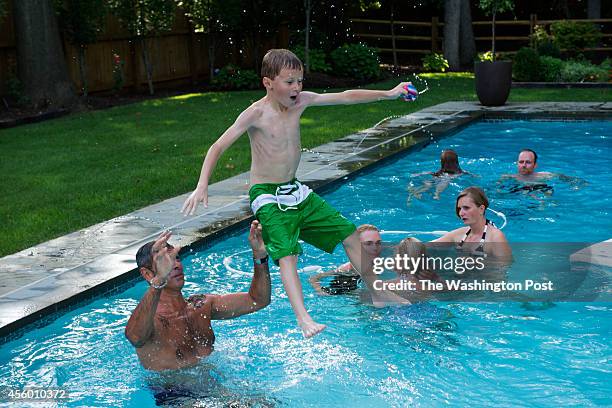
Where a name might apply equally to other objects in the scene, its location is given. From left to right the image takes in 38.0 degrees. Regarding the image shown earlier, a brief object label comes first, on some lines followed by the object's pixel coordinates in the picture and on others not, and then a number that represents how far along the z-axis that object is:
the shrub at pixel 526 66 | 20.88
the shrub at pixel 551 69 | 21.23
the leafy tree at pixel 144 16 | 19.94
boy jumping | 5.54
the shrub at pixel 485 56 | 24.82
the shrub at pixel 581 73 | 21.02
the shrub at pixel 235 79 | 22.33
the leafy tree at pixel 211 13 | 21.78
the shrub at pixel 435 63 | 26.03
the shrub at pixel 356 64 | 23.95
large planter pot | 17.45
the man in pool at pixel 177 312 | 4.75
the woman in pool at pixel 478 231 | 6.83
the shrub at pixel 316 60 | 23.86
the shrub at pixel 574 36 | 23.61
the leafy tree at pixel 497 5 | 18.53
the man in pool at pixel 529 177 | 10.91
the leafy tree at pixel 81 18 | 18.84
